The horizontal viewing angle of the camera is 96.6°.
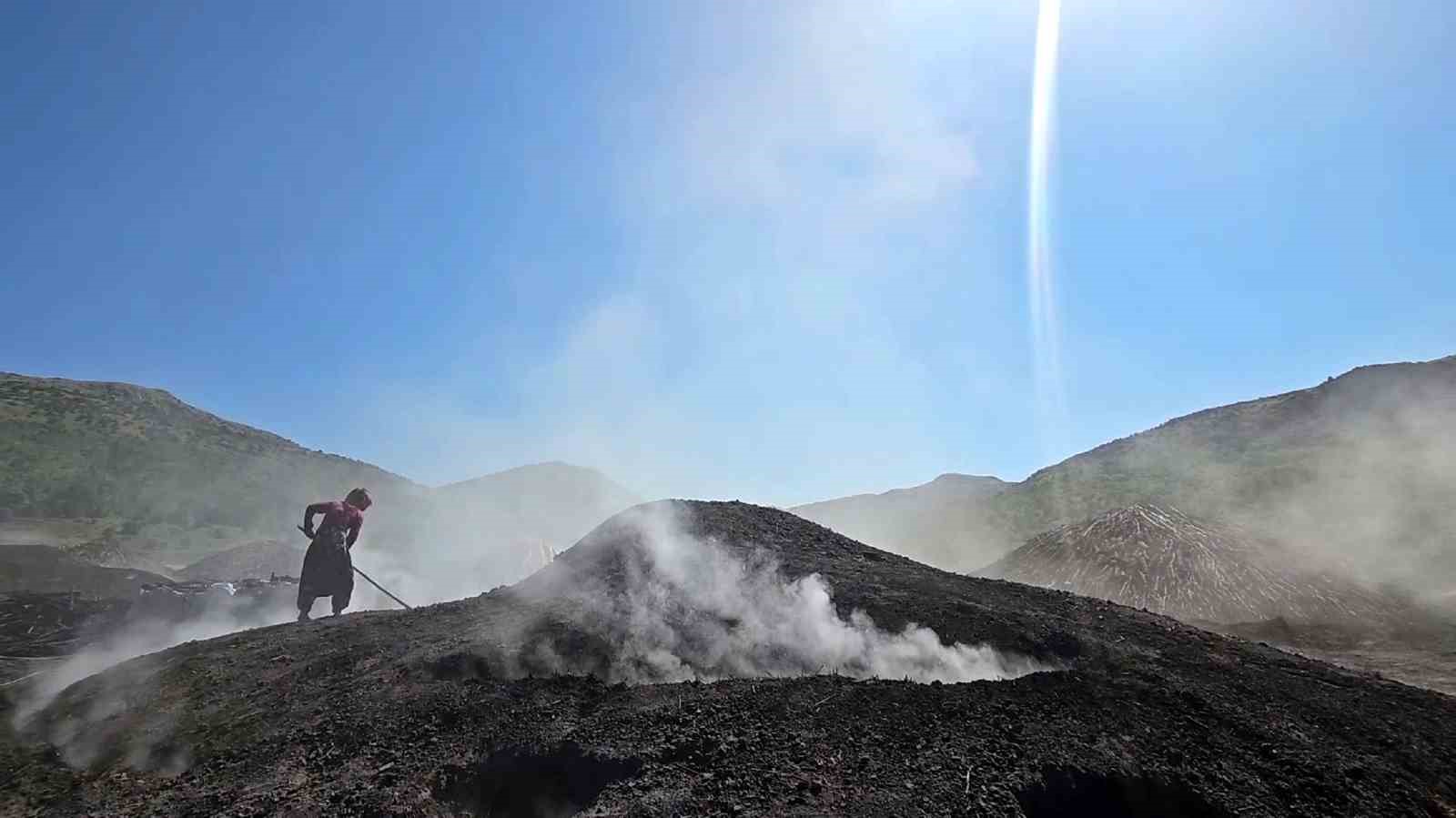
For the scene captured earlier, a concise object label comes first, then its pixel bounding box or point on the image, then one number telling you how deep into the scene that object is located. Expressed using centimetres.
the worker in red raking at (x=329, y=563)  1265
